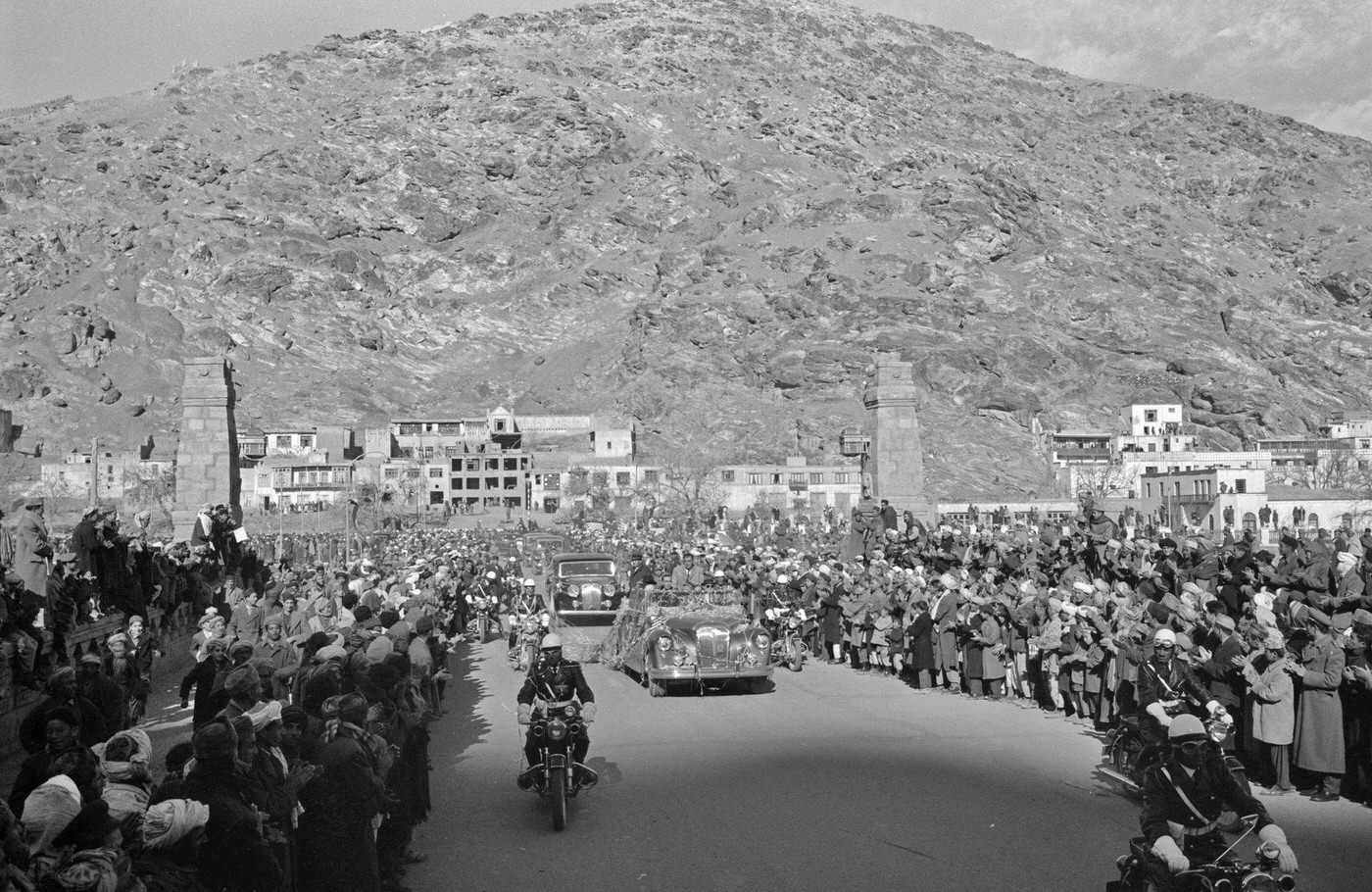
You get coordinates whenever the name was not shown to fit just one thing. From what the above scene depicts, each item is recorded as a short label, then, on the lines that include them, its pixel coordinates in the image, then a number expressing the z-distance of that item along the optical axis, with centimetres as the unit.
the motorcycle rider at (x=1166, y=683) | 843
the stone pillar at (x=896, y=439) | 2522
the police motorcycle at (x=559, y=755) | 868
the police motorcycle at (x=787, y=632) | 1898
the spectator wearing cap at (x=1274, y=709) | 909
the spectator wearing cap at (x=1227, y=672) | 976
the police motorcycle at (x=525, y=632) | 1714
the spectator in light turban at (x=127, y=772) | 470
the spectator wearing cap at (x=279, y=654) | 1017
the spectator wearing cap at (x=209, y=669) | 973
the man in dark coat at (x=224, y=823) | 495
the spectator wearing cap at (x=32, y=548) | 1313
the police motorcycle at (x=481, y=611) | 2591
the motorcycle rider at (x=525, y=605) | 2189
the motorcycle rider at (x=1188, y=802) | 521
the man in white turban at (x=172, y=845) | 452
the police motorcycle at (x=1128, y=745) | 819
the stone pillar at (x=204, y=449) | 2438
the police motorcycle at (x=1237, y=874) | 497
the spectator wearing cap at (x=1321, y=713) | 891
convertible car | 1563
